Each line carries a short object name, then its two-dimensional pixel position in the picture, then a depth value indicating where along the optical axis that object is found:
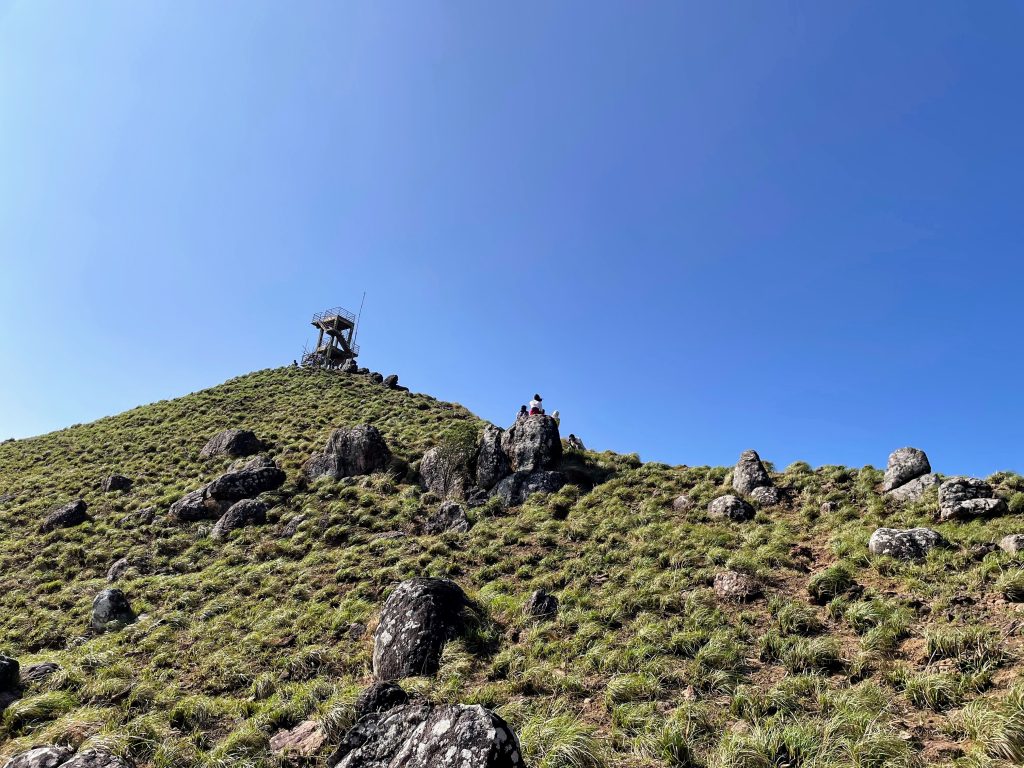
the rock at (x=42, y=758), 8.33
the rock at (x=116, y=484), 29.79
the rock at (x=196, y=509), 25.69
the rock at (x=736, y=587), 13.36
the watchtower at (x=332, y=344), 66.00
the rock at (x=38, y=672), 12.80
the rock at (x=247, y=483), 26.92
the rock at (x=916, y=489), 17.14
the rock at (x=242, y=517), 24.16
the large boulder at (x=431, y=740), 5.97
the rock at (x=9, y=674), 12.29
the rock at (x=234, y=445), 33.75
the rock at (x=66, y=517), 25.23
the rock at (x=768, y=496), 20.08
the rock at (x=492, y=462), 25.75
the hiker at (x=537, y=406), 27.82
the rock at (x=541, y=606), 14.10
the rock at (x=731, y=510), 19.16
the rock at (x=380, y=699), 9.24
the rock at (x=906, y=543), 13.51
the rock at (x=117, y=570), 20.67
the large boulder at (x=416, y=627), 11.94
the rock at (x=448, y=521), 22.32
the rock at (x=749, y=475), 21.17
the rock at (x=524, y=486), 24.20
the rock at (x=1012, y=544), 12.27
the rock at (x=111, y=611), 16.53
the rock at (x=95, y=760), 8.05
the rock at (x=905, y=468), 18.31
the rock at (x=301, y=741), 9.16
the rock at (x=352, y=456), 29.14
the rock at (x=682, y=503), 20.92
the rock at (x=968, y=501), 14.72
